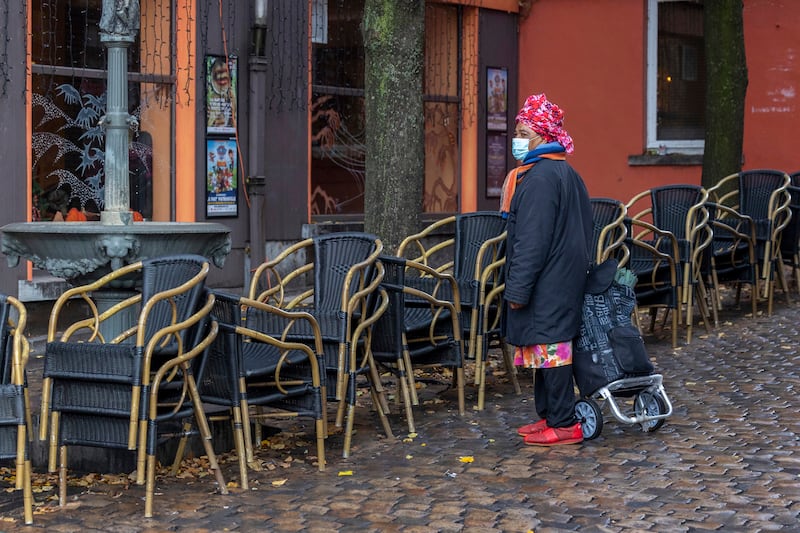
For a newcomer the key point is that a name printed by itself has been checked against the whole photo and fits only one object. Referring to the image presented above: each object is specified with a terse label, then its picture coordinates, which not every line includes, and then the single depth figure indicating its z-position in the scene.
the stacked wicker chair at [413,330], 11.77
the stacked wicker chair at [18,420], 8.50
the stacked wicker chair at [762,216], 18.32
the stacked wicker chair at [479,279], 13.00
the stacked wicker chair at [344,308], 10.87
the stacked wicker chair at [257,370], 9.79
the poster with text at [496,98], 27.60
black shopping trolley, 11.25
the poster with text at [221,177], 21.48
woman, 10.99
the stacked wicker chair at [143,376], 8.88
